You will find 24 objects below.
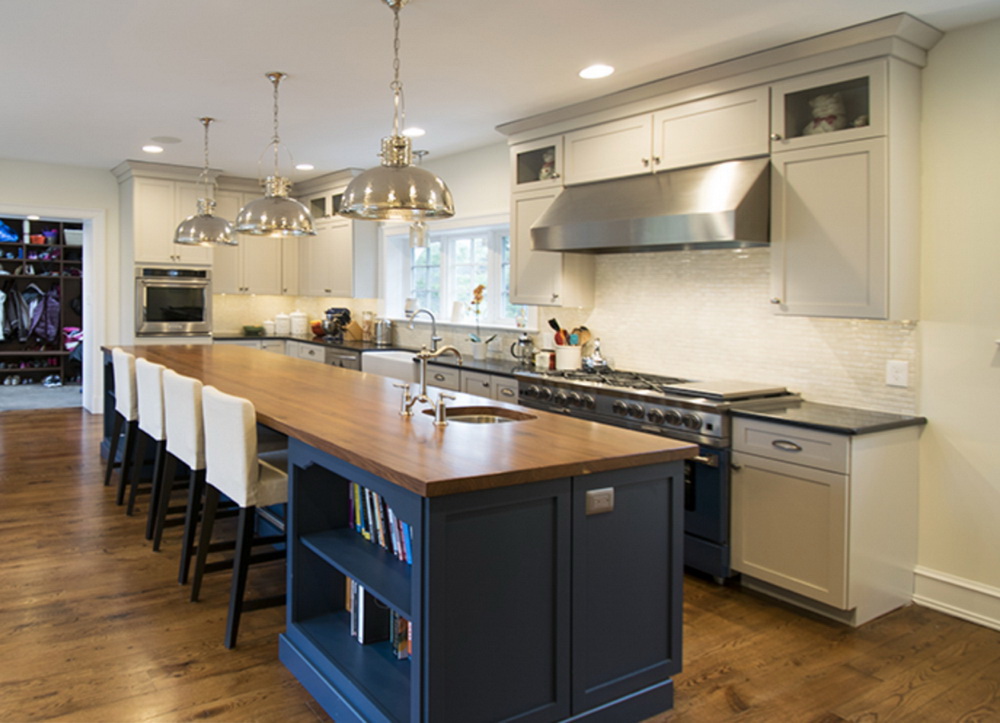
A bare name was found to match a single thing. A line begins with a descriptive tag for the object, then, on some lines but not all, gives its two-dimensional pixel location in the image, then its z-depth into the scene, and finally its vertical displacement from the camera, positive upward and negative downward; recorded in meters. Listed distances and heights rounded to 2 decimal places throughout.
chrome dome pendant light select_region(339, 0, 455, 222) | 2.82 +0.51
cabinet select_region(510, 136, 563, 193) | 4.83 +1.08
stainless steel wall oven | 7.46 +0.24
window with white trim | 6.15 +0.49
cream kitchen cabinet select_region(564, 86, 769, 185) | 3.69 +1.02
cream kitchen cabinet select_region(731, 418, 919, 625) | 3.11 -0.82
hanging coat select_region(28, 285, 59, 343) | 10.54 +0.08
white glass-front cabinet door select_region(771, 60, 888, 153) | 3.21 +0.99
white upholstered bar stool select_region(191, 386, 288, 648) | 2.83 -0.59
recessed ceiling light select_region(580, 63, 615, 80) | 3.96 +1.36
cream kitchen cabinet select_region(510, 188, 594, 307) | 4.91 +0.38
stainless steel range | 3.53 -0.49
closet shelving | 10.42 +0.60
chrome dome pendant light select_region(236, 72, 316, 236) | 4.12 +0.61
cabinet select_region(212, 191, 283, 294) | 8.09 +0.70
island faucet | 2.93 -0.27
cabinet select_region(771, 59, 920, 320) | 3.20 +0.55
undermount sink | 3.22 -0.38
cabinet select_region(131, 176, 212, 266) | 7.34 +1.10
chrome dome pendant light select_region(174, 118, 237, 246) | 4.94 +0.62
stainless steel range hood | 3.55 +0.60
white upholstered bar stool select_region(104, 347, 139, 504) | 4.57 -0.47
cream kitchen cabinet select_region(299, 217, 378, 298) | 7.49 +0.69
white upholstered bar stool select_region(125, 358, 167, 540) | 3.89 -0.44
